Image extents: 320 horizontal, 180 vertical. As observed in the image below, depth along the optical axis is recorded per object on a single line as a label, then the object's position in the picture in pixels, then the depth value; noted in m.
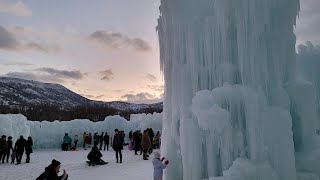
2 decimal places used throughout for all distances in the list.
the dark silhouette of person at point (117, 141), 11.75
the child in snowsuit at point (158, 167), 6.70
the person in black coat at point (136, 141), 15.20
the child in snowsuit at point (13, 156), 13.08
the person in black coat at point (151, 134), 16.18
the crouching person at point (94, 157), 11.87
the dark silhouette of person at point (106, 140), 18.07
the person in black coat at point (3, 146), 12.49
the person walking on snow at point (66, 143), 18.63
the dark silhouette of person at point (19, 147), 12.53
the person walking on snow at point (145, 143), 12.82
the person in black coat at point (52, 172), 5.15
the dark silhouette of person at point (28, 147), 12.96
